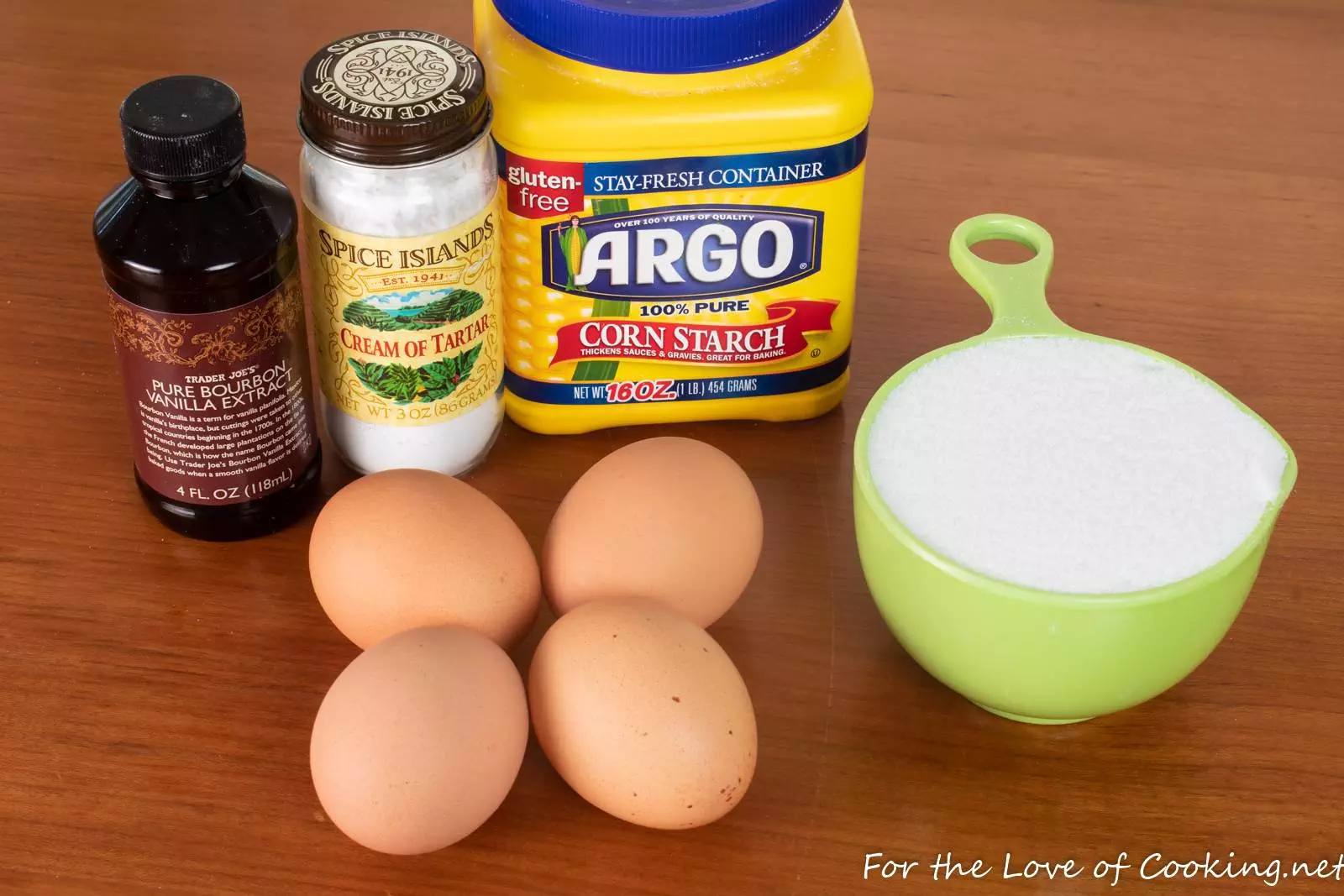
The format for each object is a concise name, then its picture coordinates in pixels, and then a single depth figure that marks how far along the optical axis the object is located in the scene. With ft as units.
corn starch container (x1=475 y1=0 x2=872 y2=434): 2.75
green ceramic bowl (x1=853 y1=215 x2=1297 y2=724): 2.23
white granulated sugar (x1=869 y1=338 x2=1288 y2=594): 2.30
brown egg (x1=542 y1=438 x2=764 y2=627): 2.43
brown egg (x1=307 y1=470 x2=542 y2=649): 2.38
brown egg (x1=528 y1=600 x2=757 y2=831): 2.16
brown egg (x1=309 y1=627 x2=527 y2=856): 2.11
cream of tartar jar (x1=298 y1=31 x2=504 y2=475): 2.52
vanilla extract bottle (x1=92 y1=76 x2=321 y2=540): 2.46
